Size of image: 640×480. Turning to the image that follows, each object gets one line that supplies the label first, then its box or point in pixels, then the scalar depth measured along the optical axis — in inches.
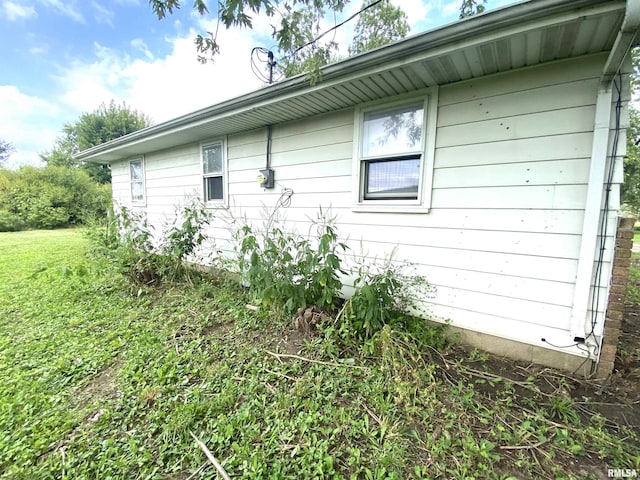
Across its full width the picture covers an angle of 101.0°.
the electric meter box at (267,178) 154.2
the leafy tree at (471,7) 95.7
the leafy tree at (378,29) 223.5
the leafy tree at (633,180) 425.1
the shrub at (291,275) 102.7
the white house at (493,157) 75.0
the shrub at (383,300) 97.0
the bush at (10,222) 495.2
